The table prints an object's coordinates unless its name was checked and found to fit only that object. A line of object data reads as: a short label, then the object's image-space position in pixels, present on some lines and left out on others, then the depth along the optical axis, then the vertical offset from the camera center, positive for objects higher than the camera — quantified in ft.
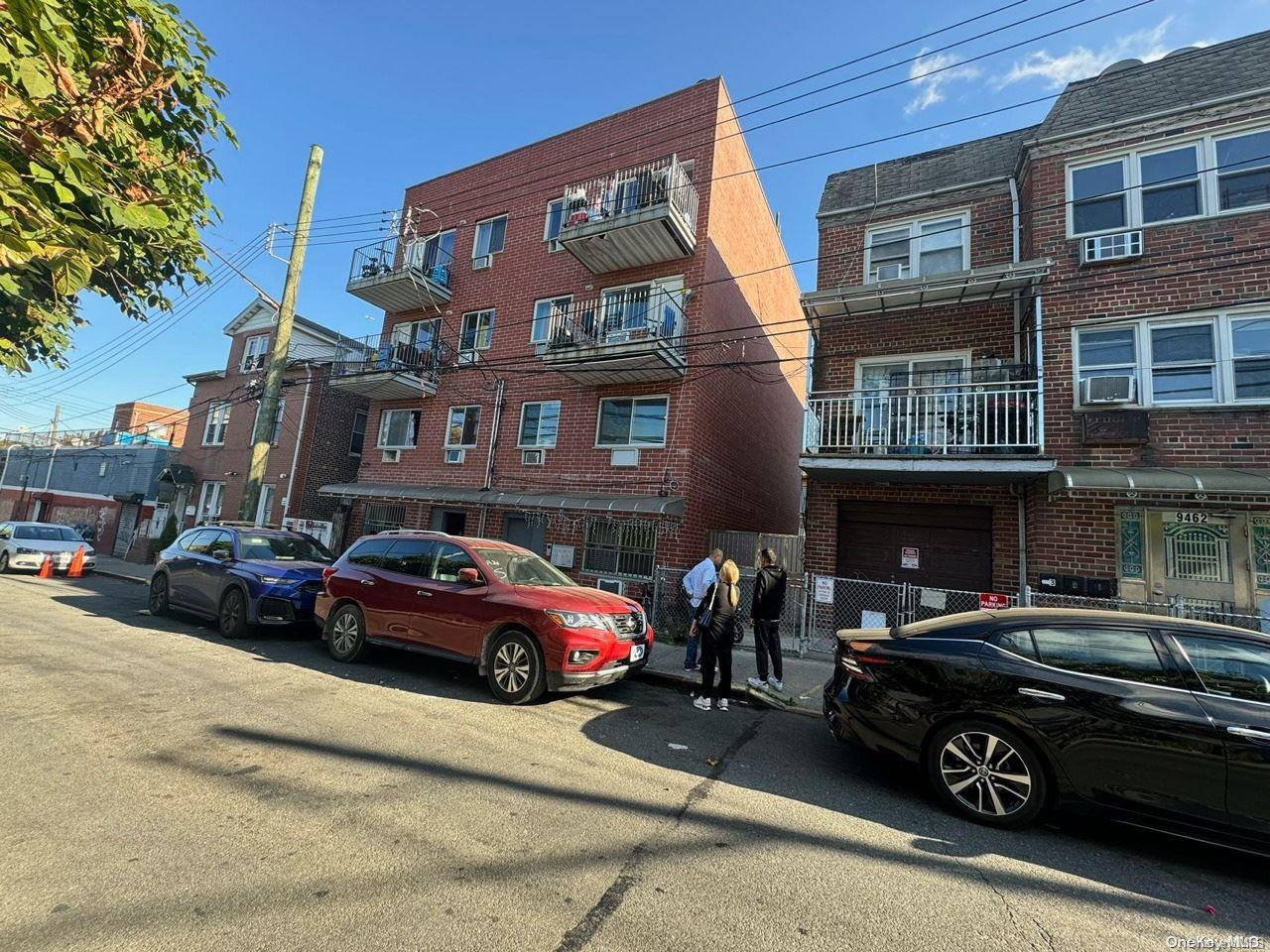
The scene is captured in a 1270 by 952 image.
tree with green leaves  9.27 +7.57
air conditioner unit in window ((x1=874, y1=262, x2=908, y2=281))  37.93 +20.41
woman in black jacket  21.84 -2.56
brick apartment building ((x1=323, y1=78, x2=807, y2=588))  42.11 +17.01
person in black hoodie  23.65 -1.81
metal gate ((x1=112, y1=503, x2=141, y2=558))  83.05 -2.19
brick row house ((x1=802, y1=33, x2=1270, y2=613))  27.99 +12.91
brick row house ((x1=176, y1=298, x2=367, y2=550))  62.59 +10.95
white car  53.01 -3.66
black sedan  11.32 -2.66
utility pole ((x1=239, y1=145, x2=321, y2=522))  41.45 +12.72
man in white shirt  26.01 -0.86
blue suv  28.27 -2.73
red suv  19.98 -2.64
